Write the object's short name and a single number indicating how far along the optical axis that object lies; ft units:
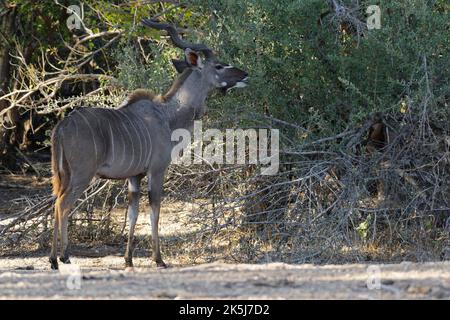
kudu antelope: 40.40
